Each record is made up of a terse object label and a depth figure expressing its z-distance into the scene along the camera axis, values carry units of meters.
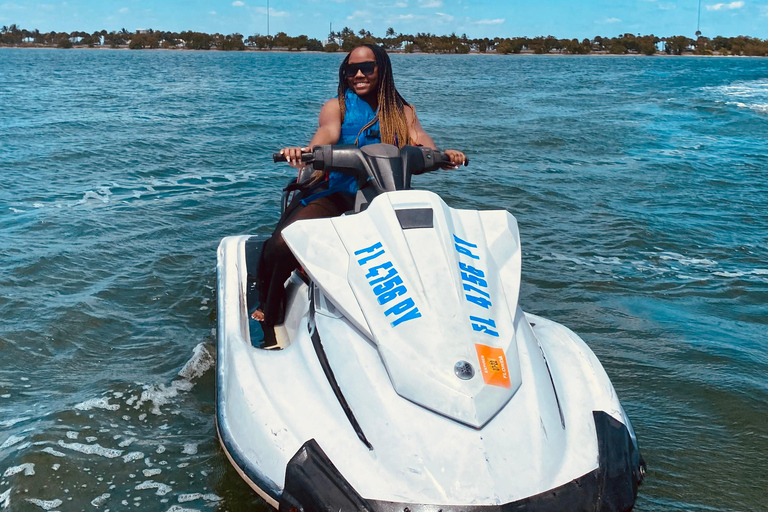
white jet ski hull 2.01
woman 3.41
